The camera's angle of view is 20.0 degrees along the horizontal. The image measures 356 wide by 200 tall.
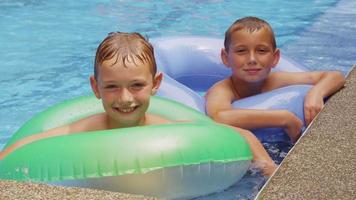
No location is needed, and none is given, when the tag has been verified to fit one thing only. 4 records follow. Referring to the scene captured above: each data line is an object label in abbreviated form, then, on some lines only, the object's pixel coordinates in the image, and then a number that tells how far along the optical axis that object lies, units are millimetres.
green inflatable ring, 4027
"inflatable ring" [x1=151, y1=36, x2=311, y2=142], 6762
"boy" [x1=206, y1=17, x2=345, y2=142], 5505
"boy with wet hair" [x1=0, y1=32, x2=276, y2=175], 4398
